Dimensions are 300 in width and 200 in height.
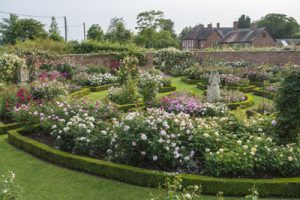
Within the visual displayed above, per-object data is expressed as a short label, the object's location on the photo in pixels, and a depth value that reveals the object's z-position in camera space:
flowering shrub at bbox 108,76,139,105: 13.05
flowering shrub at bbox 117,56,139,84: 16.64
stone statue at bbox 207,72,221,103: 12.45
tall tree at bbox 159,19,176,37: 73.47
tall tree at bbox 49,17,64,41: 32.69
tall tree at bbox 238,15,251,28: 82.38
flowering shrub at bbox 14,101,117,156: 7.17
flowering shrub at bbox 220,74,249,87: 17.78
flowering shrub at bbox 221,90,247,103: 13.12
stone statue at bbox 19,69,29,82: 16.72
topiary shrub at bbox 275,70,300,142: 6.89
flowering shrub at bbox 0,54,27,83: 15.97
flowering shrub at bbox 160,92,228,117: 10.09
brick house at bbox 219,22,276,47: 54.47
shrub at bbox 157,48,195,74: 27.33
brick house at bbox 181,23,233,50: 61.97
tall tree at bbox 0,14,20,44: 46.78
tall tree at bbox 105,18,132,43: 40.06
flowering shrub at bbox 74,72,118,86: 18.16
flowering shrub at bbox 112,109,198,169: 6.16
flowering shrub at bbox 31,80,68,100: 12.08
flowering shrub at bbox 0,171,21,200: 3.63
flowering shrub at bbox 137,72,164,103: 12.61
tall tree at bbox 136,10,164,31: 51.47
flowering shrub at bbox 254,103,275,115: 11.11
